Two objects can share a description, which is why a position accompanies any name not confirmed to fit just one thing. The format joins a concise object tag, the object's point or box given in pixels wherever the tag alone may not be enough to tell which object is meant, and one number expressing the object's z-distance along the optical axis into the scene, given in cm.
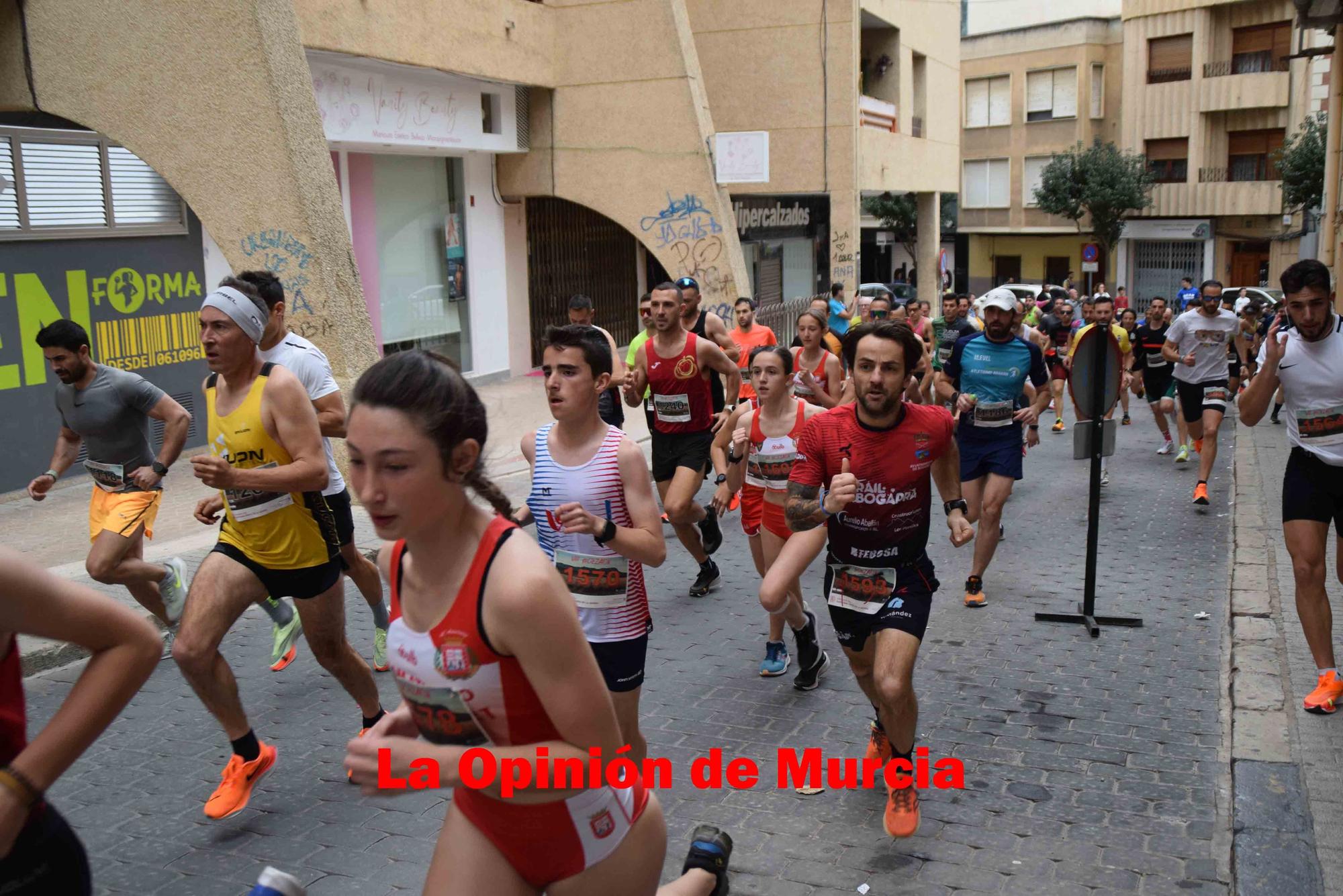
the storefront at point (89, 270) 1216
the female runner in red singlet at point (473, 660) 238
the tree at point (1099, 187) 4444
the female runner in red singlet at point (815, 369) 915
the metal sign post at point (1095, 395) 746
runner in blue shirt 817
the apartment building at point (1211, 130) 4303
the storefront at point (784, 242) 2483
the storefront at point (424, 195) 1667
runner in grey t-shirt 682
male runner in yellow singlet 485
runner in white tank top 443
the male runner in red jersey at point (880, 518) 466
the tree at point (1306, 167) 3622
